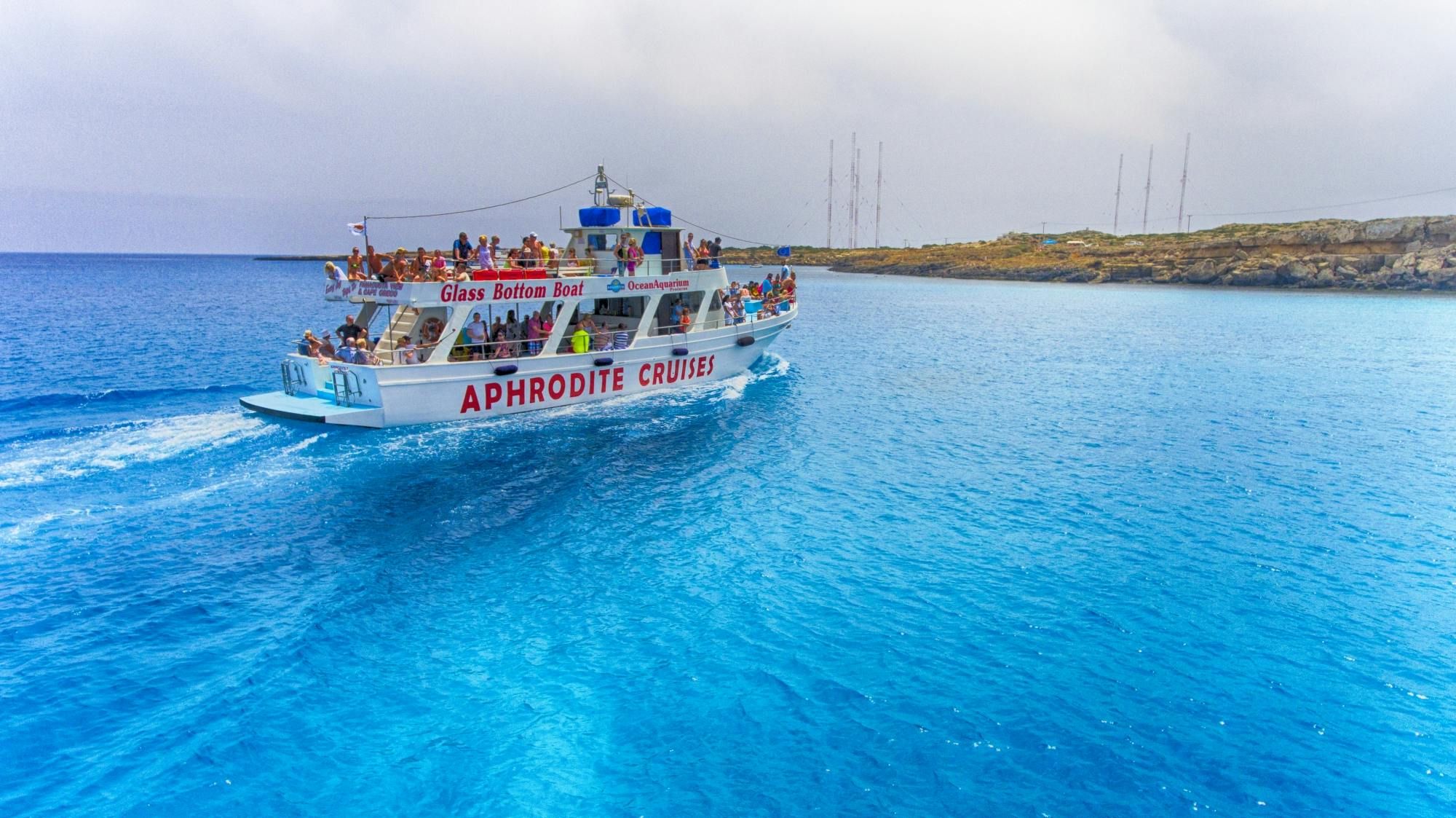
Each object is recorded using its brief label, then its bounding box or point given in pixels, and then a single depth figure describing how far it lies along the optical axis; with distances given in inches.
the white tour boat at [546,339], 822.5
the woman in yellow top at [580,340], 937.5
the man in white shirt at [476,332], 869.8
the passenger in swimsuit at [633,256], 996.6
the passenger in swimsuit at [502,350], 887.1
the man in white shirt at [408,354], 815.7
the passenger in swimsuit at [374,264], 840.9
